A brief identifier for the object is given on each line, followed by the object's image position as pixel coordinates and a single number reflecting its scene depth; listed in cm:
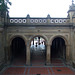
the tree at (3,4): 836
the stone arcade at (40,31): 1266
